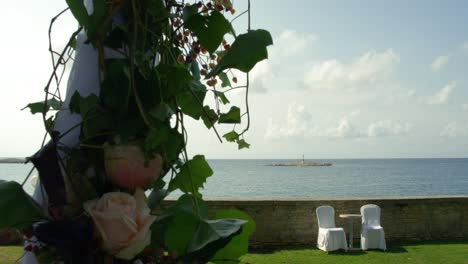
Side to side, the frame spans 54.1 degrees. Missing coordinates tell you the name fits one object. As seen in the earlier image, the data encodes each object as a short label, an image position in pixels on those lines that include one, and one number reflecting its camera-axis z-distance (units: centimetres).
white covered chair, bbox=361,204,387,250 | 890
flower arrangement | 59
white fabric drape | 69
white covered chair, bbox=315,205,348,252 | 870
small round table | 917
